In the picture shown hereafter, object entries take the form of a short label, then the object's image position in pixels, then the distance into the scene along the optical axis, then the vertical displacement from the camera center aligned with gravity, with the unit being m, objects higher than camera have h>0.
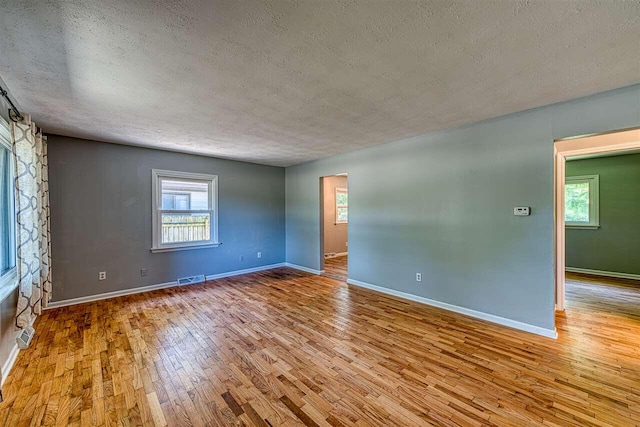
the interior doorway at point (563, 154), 3.14 +0.74
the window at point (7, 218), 2.35 -0.04
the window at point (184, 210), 4.57 +0.06
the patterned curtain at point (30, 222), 2.52 -0.09
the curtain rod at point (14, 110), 2.31 +1.03
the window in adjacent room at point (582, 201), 5.28 +0.20
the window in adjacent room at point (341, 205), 7.74 +0.20
